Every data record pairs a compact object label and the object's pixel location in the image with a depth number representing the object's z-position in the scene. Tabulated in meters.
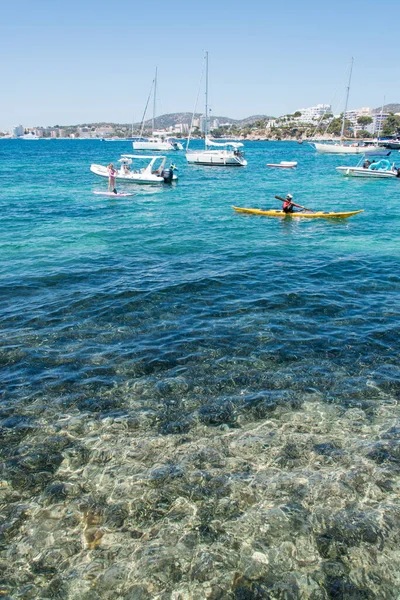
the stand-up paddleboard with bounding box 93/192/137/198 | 40.27
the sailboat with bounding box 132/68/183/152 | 127.56
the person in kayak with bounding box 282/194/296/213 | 30.88
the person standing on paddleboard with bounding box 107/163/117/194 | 41.22
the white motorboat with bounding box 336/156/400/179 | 54.88
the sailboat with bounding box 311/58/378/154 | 119.25
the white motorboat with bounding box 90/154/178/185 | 46.06
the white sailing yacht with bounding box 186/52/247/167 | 72.94
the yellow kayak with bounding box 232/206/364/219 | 30.86
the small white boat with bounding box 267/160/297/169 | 76.71
